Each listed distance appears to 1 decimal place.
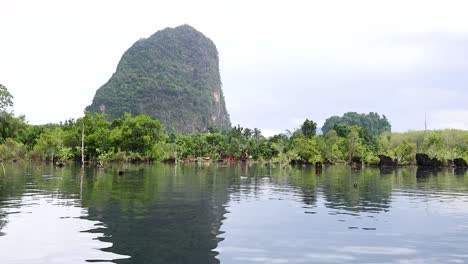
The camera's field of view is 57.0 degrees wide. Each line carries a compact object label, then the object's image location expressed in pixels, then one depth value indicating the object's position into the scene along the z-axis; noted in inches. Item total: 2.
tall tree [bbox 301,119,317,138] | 5315.0
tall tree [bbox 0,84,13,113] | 3613.9
